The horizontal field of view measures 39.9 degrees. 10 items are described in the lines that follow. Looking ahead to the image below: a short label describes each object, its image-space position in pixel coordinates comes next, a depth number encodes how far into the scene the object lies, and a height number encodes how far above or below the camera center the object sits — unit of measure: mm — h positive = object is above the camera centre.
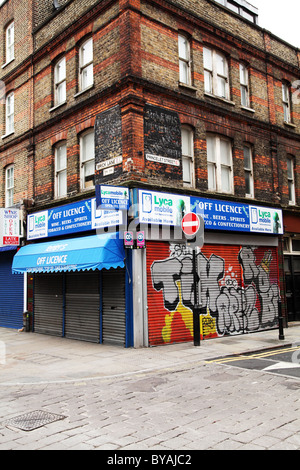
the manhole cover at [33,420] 5445 -1805
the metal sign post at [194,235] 11328 +1354
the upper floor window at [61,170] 15469 +4388
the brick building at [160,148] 12422 +4908
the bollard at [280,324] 12539 -1291
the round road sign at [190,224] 11297 +1635
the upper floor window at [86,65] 14406 +7728
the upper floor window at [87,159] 14057 +4347
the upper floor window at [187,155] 13859 +4308
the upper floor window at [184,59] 14289 +7724
